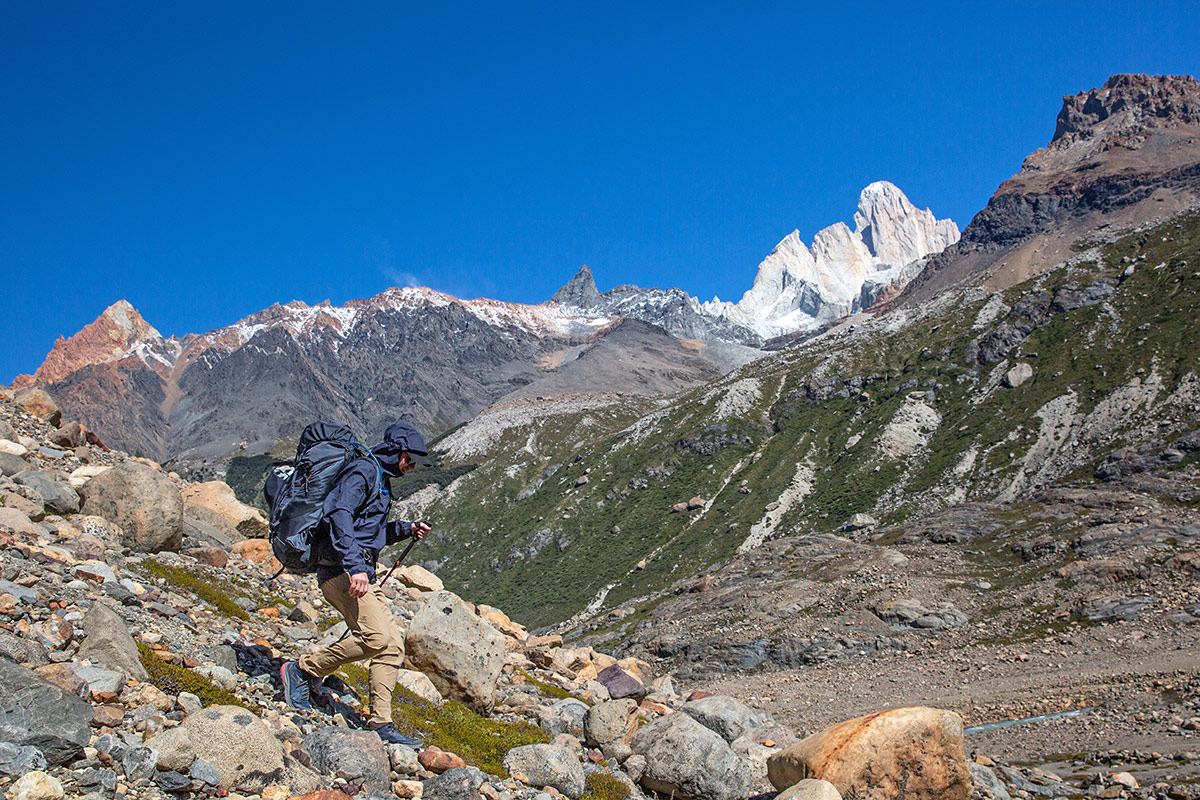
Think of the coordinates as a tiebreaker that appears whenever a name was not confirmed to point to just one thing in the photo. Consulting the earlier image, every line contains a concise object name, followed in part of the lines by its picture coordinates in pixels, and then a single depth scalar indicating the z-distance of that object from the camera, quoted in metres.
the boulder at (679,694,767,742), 17.67
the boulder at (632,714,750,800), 13.65
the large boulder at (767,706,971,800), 13.38
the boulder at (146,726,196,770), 7.77
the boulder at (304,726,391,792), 9.30
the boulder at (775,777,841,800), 11.59
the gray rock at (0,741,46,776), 6.81
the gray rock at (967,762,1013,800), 19.52
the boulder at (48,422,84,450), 25.17
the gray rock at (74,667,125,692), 8.52
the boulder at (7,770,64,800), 6.58
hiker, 10.68
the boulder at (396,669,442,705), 13.91
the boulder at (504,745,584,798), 11.69
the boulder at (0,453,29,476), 17.44
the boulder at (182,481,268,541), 25.31
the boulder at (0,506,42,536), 13.06
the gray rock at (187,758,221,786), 7.88
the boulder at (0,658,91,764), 7.21
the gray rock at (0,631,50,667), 8.45
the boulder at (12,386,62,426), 27.76
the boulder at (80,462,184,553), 17.31
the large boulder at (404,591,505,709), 14.89
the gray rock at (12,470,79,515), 17.03
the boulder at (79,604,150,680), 9.27
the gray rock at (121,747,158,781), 7.53
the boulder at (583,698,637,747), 15.34
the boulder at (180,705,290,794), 8.18
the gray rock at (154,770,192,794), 7.59
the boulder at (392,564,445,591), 25.95
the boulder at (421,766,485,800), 9.73
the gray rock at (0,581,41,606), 10.01
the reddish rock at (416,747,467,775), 10.54
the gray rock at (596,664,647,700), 21.75
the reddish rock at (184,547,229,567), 18.36
